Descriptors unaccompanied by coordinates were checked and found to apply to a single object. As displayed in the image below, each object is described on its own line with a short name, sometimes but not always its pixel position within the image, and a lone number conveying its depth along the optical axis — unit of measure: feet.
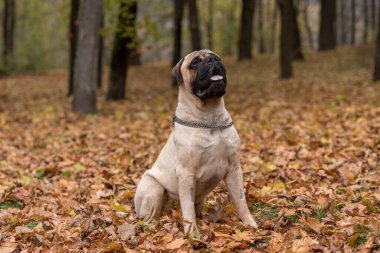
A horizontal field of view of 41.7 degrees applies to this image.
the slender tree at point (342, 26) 122.70
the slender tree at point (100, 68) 63.36
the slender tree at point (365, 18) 120.19
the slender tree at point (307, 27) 132.47
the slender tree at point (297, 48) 76.02
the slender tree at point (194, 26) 62.44
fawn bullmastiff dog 13.59
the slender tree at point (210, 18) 127.14
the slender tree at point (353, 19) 117.30
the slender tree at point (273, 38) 123.01
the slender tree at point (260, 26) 124.63
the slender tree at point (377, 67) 44.50
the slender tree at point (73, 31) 53.01
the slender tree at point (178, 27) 57.67
